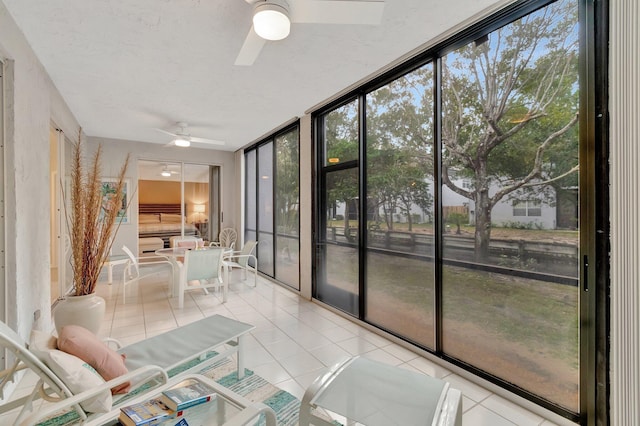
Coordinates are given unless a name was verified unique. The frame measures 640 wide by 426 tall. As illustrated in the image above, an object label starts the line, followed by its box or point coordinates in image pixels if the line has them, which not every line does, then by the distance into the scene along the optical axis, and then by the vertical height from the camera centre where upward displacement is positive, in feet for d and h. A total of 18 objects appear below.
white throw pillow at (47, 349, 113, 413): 4.33 -2.52
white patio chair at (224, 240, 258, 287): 16.21 -2.46
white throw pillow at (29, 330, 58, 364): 4.29 -2.11
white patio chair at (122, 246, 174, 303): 19.56 -3.71
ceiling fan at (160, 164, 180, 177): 23.00 +3.35
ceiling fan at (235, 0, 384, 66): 5.52 +3.97
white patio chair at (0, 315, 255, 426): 4.07 -3.06
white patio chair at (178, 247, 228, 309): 12.80 -2.52
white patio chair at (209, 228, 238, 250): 22.77 -1.93
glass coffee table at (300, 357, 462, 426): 4.43 -3.13
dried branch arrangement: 8.22 -0.28
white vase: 8.22 -2.82
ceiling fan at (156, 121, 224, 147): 15.81 +4.28
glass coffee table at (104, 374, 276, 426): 3.77 -2.89
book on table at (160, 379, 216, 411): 4.44 -2.94
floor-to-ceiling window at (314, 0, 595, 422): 5.92 +0.27
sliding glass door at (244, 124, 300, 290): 16.42 +0.54
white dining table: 13.93 -2.39
